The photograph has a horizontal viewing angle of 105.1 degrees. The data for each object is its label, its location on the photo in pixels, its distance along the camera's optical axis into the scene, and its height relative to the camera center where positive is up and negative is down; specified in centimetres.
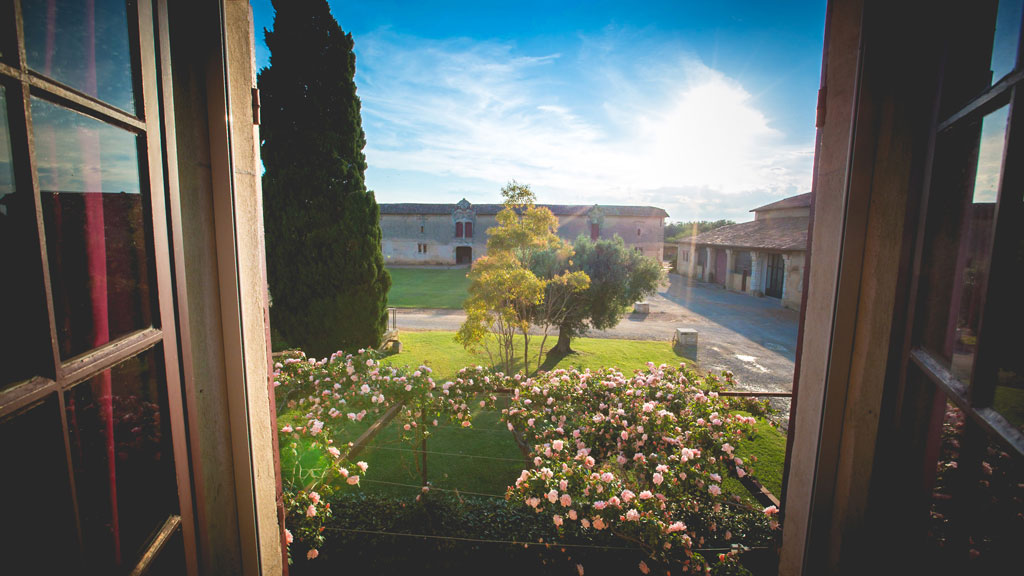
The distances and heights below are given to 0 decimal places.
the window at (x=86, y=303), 72 -15
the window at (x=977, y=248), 80 +1
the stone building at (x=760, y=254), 1859 -28
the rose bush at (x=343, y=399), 335 -164
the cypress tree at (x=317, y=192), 857 +114
